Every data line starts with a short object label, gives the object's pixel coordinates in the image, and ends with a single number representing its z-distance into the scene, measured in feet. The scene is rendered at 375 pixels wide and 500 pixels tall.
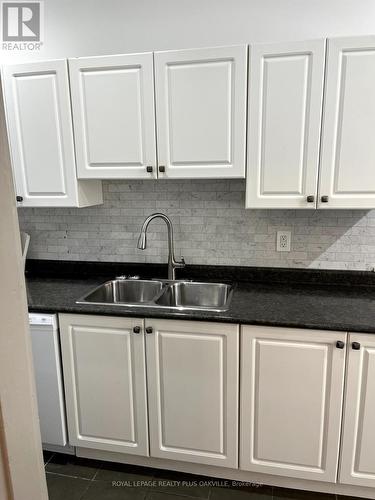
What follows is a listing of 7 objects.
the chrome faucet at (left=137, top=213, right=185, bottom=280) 6.80
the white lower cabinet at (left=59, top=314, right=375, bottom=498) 5.47
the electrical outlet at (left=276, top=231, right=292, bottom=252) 7.13
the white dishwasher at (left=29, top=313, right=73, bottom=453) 6.16
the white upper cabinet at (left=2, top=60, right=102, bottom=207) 6.48
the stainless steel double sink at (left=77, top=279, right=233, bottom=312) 7.10
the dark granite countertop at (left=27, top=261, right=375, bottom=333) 5.51
